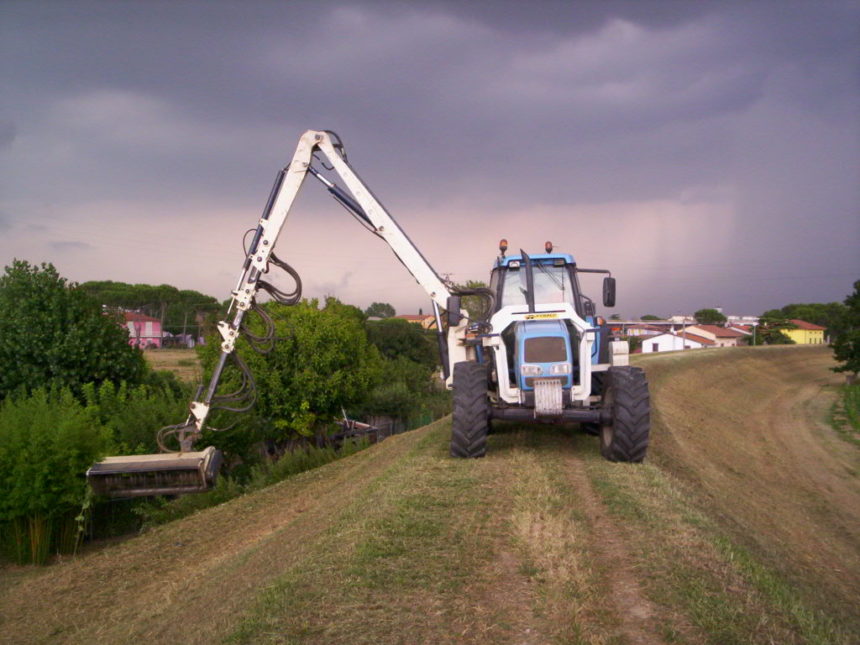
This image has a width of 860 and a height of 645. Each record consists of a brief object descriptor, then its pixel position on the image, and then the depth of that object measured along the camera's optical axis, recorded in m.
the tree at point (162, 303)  72.94
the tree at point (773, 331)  80.50
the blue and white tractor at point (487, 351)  9.36
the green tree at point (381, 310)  118.64
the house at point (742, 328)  98.02
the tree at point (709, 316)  111.95
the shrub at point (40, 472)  11.11
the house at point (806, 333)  90.31
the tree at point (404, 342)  52.53
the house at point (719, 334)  87.56
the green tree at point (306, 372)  22.89
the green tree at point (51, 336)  17.84
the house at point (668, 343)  76.19
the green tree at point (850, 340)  37.22
